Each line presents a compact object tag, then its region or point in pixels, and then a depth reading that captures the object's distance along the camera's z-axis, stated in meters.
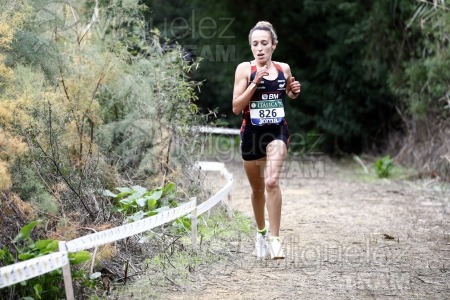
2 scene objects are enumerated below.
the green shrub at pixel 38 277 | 8.32
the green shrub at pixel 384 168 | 23.71
